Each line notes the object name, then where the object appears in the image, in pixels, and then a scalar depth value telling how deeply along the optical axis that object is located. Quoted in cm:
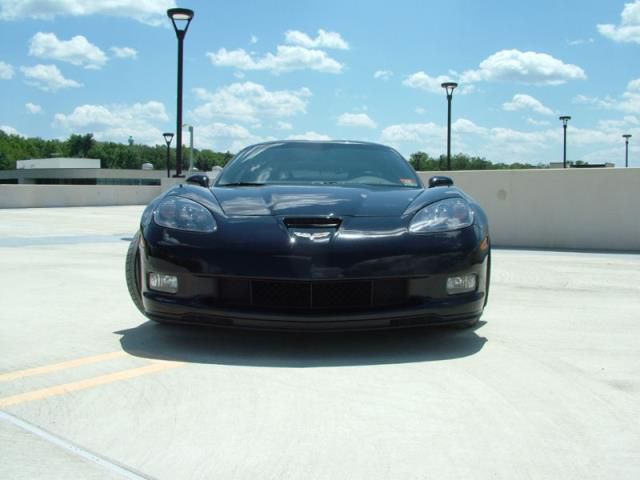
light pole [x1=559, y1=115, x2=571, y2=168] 3338
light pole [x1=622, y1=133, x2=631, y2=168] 4326
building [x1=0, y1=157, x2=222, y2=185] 7638
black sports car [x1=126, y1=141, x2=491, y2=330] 337
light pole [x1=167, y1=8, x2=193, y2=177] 1366
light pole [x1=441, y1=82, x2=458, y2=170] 2243
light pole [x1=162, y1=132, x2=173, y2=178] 3644
